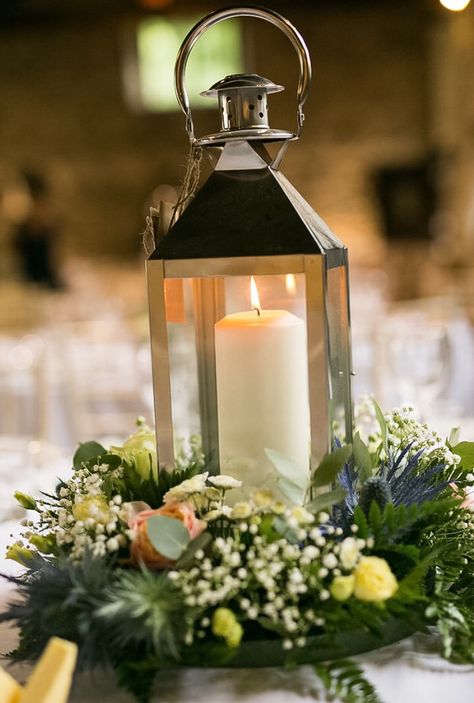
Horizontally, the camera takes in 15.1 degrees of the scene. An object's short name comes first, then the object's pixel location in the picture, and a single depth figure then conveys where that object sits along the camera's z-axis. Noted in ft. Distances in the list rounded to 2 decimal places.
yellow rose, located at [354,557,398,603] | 3.96
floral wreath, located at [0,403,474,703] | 3.93
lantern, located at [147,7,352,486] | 4.22
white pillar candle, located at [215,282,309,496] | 4.35
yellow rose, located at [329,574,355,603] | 3.97
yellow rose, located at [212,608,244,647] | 3.93
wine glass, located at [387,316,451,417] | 8.45
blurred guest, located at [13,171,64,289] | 35.86
